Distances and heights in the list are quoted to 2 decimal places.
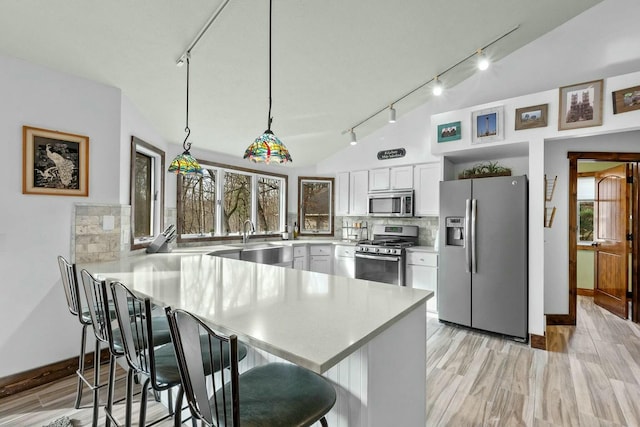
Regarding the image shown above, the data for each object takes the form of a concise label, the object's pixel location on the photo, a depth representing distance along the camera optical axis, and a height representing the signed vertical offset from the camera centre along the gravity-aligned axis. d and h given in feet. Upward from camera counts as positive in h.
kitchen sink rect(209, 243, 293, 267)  12.78 -1.74
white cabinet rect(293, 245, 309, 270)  15.97 -2.25
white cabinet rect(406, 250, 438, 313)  12.89 -2.41
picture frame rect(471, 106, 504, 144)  11.02 +3.37
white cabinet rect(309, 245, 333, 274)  16.61 -2.26
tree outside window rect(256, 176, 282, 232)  17.15 +0.66
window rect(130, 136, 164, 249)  10.16 +0.84
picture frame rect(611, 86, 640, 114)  8.67 +3.37
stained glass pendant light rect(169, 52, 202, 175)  7.89 +1.31
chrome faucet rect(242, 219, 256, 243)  15.52 -0.79
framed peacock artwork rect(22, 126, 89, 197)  7.53 +1.35
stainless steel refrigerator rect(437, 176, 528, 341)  10.35 -1.40
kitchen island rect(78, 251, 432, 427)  3.25 -1.31
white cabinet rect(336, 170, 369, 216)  16.71 +1.31
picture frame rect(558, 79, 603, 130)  9.25 +3.45
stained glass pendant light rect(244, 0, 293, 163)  5.69 +1.22
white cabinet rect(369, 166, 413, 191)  15.02 +1.91
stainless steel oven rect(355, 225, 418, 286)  13.64 -1.77
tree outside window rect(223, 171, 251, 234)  15.38 +0.76
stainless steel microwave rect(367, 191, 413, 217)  14.71 +0.62
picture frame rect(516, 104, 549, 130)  10.12 +3.37
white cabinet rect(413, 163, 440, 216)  14.10 +1.27
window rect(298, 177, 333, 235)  18.45 +0.58
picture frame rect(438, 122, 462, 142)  12.04 +3.37
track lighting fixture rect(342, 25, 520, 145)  10.72 +5.43
